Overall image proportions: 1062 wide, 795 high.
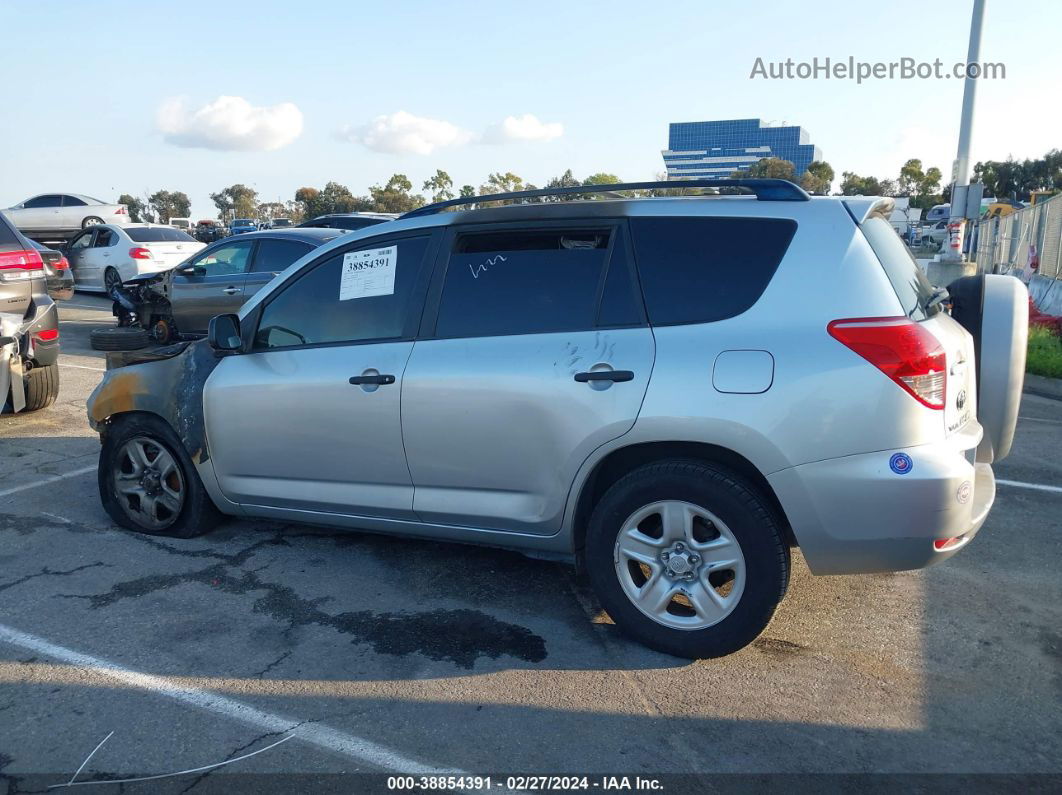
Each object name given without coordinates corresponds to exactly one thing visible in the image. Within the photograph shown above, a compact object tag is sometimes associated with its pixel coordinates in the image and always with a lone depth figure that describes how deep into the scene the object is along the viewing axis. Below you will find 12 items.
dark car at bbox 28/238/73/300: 8.03
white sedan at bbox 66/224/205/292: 16.47
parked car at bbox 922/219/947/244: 47.59
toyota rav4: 3.26
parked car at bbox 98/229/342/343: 10.30
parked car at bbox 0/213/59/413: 7.14
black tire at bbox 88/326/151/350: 8.77
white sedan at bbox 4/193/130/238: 22.64
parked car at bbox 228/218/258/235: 44.47
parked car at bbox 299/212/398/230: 14.99
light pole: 15.77
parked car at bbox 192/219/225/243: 41.47
